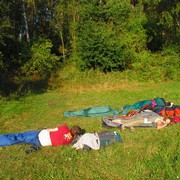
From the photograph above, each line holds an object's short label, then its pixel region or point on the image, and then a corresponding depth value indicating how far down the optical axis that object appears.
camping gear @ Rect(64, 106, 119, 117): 10.16
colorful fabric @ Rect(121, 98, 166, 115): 9.46
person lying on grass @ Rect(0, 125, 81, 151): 6.88
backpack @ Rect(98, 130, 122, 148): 6.48
